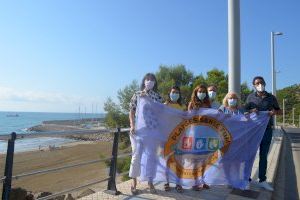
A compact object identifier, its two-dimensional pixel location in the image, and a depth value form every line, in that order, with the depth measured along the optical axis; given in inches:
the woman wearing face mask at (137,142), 149.4
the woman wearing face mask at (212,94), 166.9
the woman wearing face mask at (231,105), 166.3
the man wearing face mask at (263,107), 165.2
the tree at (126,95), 1017.7
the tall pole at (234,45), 224.1
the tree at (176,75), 1019.8
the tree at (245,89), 1052.8
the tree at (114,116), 994.3
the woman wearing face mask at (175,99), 158.8
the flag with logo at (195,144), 152.7
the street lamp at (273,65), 729.8
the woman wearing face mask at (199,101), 156.7
